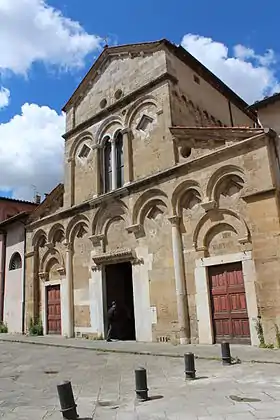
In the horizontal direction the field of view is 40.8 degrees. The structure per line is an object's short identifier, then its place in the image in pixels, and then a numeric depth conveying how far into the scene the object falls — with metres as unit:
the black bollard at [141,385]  5.98
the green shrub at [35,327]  18.80
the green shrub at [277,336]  10.26
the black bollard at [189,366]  7.31
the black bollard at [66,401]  5.07
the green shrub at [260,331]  10.75
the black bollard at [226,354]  8.54
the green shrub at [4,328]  20.86
